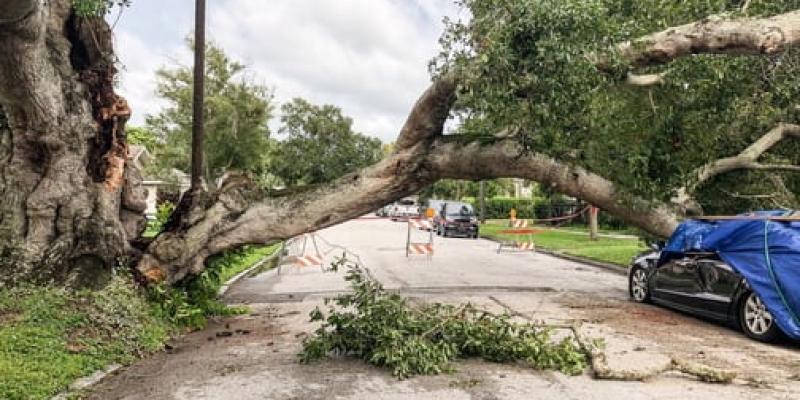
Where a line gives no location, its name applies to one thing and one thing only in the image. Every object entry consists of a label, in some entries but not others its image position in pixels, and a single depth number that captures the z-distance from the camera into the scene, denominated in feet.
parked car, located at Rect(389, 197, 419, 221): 165.27
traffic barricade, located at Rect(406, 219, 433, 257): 67.00
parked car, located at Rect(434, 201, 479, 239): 108.37
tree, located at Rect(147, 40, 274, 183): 116.67
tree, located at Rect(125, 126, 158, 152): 178.19
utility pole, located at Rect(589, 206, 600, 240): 83.76
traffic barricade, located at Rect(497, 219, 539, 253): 75.29
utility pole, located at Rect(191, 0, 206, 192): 39.40
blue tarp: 25.11
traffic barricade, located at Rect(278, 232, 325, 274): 54.80
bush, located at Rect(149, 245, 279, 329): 29.29
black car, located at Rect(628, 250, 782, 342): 26.71
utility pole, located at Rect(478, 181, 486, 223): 133.88
